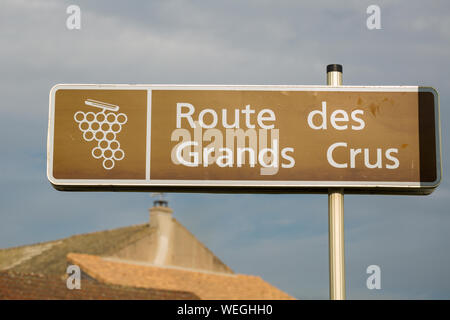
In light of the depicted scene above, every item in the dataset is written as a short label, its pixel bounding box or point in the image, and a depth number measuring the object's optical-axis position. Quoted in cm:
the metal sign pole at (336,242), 342
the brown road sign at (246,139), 355
